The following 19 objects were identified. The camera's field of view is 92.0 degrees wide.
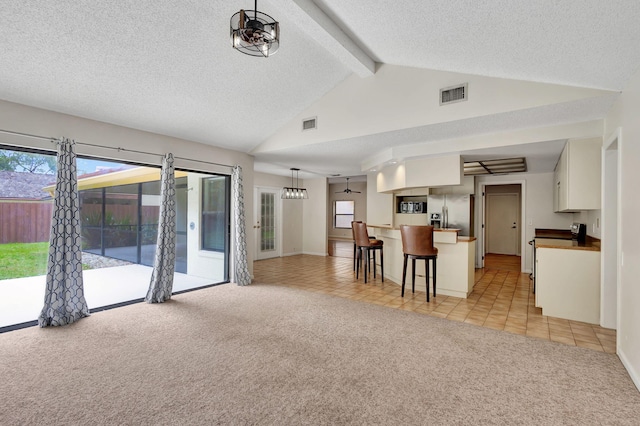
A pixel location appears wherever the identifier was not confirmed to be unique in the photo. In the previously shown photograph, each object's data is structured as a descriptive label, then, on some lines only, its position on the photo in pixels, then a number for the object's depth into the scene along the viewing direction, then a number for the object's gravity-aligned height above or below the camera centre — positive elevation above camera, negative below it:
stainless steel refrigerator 6.91 -0.01
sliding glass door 3.46 -0.27
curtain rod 3.28 +0.82
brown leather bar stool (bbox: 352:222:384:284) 5.75 -0.60
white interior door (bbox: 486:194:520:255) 9.41 -0.35
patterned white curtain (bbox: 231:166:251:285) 5.56 -0.41
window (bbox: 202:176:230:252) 5.84 +0.02
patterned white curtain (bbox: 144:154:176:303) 4.49 -0.48
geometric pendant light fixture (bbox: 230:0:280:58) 2.06 +1.21
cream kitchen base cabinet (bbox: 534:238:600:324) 3.60 -0.82
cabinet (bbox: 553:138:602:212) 3.70 +0.48
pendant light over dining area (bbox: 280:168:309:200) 8.01 +0.47
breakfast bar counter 4.69 -0.84
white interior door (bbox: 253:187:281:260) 8.47 -0.33
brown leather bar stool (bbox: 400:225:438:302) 4.47 -0.48
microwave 7.49 +0.11
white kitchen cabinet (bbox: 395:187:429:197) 7.26 +0.46
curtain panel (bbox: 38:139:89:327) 3.48 -0.50
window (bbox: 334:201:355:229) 13.45 -0.12
